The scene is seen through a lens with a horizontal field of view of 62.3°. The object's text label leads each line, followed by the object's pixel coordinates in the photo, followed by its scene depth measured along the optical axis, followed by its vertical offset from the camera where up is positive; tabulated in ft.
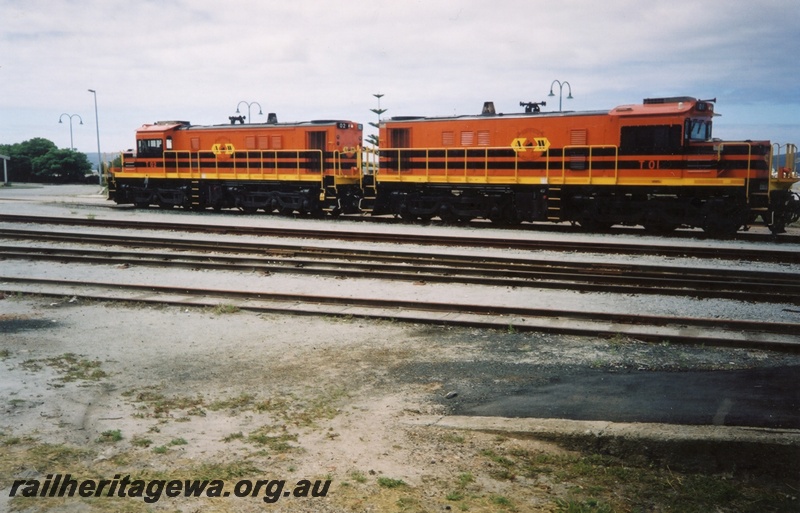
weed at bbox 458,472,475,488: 15.38 -6.99
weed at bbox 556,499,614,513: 14.12 -7.02
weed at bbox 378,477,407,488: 15.21 -6.96
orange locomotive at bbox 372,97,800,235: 58.54 +0.92
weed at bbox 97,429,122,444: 17.67 -6.93
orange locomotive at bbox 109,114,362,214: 81.25 +1.53
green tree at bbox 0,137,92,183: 210.30 +3.68
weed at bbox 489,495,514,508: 14.48 -7.03
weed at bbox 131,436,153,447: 17.46 -6.96
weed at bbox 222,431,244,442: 17.94 -7.00
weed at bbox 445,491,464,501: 14.69 -7.02
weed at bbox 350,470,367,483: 15.49 -6.98
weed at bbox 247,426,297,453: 17.37 -7.00
